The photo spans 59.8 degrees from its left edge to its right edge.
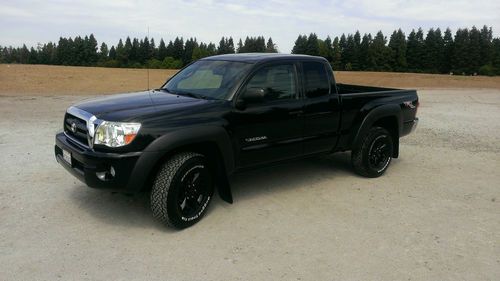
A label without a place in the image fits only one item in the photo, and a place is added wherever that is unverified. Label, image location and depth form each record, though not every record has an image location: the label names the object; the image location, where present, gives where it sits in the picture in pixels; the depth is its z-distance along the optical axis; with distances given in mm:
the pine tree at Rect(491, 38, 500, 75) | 79250
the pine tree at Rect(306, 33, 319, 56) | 87688
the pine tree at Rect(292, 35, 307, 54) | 89569
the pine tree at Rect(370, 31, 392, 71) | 83250
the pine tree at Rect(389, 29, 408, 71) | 85675
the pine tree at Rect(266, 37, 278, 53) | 87988
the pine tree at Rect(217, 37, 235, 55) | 87556
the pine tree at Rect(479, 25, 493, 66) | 79875
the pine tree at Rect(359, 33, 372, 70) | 83581
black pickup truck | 4148
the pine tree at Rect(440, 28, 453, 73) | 82375
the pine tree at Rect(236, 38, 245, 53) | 91750
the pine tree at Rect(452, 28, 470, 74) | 79250
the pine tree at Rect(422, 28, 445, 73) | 84000
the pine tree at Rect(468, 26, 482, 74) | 79250
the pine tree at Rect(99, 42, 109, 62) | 84475
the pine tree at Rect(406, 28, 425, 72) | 85000
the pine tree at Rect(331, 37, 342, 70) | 81500
